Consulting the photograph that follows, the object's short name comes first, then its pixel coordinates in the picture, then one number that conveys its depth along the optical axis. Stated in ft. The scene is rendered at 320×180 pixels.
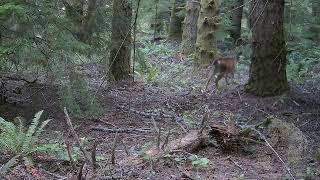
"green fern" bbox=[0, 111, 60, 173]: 17.65
